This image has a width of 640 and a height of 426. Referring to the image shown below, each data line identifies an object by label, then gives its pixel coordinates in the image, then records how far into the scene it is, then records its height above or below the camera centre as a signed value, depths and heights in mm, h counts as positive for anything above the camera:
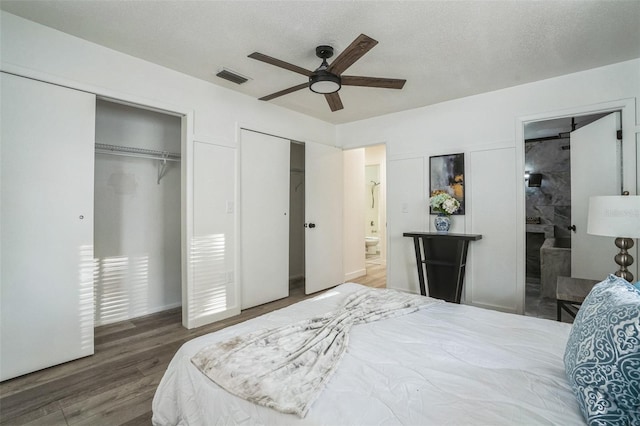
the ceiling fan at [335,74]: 1990 +1086
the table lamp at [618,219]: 2129 -37
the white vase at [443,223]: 3725 -109
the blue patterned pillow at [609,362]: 828 -444
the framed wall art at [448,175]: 3764 +491
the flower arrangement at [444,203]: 3666 +134
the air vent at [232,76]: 3027 +1424
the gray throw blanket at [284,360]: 1061 -611
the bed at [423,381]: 962 -623
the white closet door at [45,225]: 2191 -78
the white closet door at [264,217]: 3695 -32
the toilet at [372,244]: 7129 -712
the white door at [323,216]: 4312 -26
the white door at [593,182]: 2992 +339
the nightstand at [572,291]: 2352 -627
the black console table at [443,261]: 3516 -573
